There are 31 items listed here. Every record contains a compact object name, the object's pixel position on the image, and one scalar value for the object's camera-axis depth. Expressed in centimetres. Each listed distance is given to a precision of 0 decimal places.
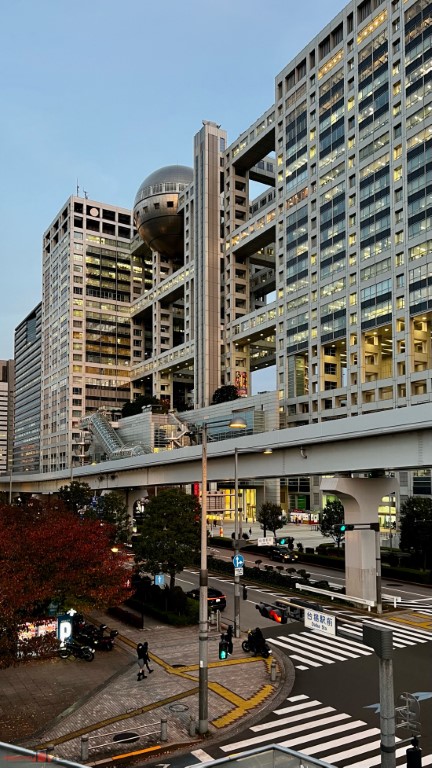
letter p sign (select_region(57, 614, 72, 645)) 2478
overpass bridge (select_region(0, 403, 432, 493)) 3481
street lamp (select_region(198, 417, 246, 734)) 1983
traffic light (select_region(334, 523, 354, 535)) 4131
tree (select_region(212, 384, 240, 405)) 11988
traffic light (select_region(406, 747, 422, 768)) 1452
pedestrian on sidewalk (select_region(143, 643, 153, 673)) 2591
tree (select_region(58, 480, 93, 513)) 7019
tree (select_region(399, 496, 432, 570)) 5422
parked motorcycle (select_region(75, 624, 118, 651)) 2982
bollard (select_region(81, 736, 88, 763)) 1755
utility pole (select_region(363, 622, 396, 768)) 1173
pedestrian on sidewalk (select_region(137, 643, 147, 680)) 2550
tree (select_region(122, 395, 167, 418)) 14338
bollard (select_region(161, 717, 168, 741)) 1903
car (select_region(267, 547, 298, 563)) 6388
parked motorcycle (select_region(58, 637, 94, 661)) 2858
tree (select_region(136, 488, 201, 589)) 3909
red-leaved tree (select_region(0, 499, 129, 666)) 2162
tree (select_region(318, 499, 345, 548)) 6366
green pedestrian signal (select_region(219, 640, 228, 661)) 2438
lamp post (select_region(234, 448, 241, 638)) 3377
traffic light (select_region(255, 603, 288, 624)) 2002
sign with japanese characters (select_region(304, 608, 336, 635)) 1666
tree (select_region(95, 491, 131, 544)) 5921
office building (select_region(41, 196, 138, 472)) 17812
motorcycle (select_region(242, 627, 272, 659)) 2898
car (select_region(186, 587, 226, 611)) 3870
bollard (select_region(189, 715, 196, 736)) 1966
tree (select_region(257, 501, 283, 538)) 8031
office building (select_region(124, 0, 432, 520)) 8338
